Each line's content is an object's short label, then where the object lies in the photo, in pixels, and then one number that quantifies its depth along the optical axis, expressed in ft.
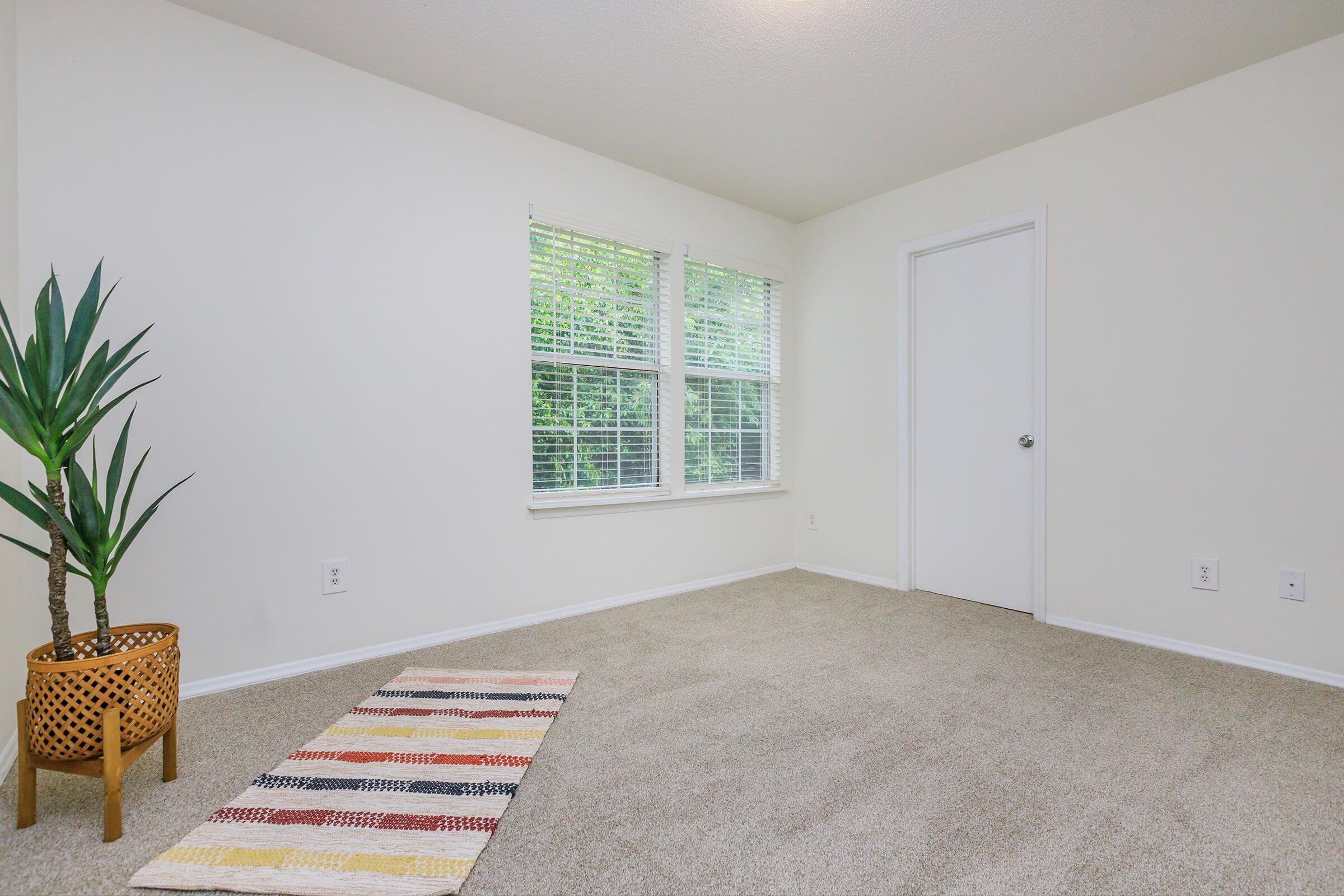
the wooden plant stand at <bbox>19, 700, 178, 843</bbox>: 4.51
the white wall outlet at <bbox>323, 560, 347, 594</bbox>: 8.15
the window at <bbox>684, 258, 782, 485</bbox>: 12.67
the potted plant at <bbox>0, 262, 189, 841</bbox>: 4.53
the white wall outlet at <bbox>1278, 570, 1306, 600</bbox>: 7.89
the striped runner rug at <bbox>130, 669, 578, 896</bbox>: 4.19
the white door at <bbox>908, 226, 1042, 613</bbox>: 10.71
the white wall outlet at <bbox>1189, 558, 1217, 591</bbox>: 8.56
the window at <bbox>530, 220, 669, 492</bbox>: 10.34
